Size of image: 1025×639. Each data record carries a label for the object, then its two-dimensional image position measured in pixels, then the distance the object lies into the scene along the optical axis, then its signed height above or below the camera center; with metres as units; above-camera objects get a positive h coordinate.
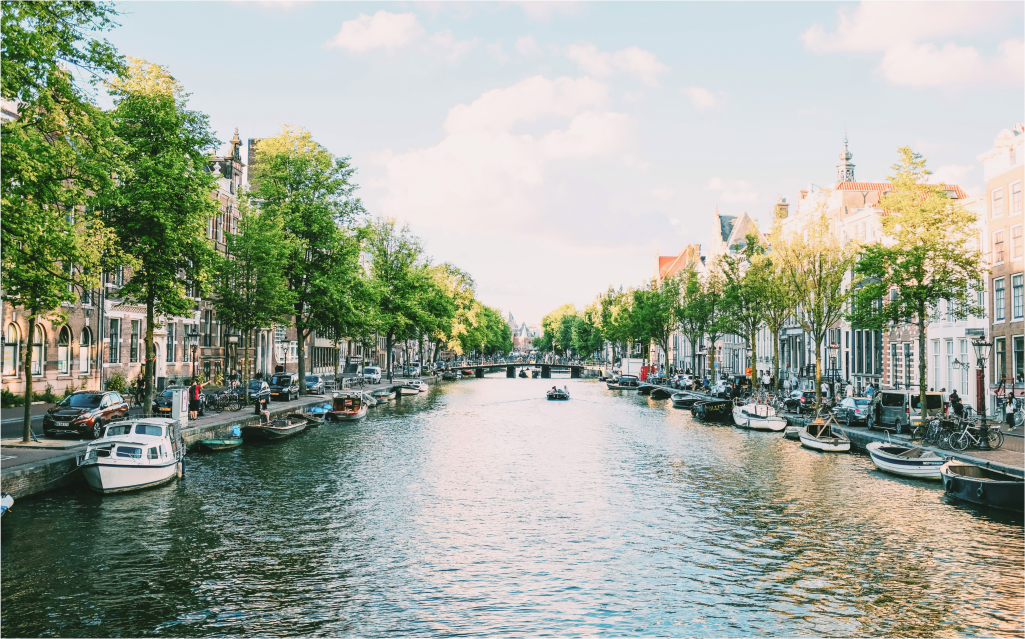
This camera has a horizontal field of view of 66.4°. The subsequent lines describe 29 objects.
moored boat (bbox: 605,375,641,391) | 113.25 -5.71
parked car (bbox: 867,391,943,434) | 42.78 -3.83
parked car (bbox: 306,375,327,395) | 71.03 -3.77
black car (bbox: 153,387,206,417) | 41.44 -3.21
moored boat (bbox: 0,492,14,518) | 20.80 -4.23
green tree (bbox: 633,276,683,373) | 106.12 +4.85
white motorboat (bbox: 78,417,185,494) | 26.41 -3.96
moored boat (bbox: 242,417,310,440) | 42.12 -4.73
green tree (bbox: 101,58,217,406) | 35.28 +6.74
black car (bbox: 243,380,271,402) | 56.44 -3.12
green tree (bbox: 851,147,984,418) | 39.75 +4.75
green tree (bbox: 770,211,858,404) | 55.97 +5.59
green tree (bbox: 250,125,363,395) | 61.91 +11.63
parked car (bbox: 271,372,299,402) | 60.81 -3.43
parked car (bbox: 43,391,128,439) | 32.03 -2.92
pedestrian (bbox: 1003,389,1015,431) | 42.25 -3.70
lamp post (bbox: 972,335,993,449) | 39.53 -1.79
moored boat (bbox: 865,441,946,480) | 32.75 -4.97
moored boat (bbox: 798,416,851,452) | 42.22 -5.20
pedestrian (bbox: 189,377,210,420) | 43.66 -3.13
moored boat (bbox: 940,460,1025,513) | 25.98 -4.87
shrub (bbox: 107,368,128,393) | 51.75 -2.53
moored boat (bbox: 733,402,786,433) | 54.09 -5.29
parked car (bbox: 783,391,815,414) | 59.06 -4.49
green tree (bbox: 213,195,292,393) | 52.62 +4.42
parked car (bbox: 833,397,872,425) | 48.58 -4.15
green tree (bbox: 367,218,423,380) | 96.12 +9.02
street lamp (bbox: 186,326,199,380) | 67.00 +0.32
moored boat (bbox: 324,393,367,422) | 57.03 -4.78
